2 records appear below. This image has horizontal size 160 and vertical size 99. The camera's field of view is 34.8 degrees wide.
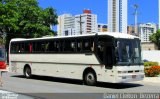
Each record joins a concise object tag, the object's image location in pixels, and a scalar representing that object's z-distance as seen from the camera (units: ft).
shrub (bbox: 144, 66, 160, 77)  59.83
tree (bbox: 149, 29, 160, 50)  238.39
